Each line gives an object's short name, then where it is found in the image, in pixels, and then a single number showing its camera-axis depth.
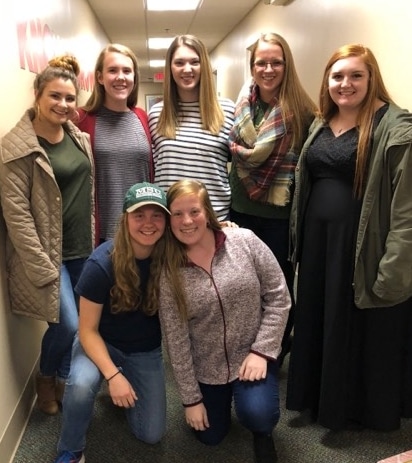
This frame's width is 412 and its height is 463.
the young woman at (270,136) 1.83
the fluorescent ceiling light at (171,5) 5.34
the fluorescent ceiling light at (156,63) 10.89
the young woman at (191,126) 1.92
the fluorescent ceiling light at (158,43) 7.85
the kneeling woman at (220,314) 1.51
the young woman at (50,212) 1.62
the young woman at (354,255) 1.47
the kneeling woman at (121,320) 1.48
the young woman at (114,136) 1.96
